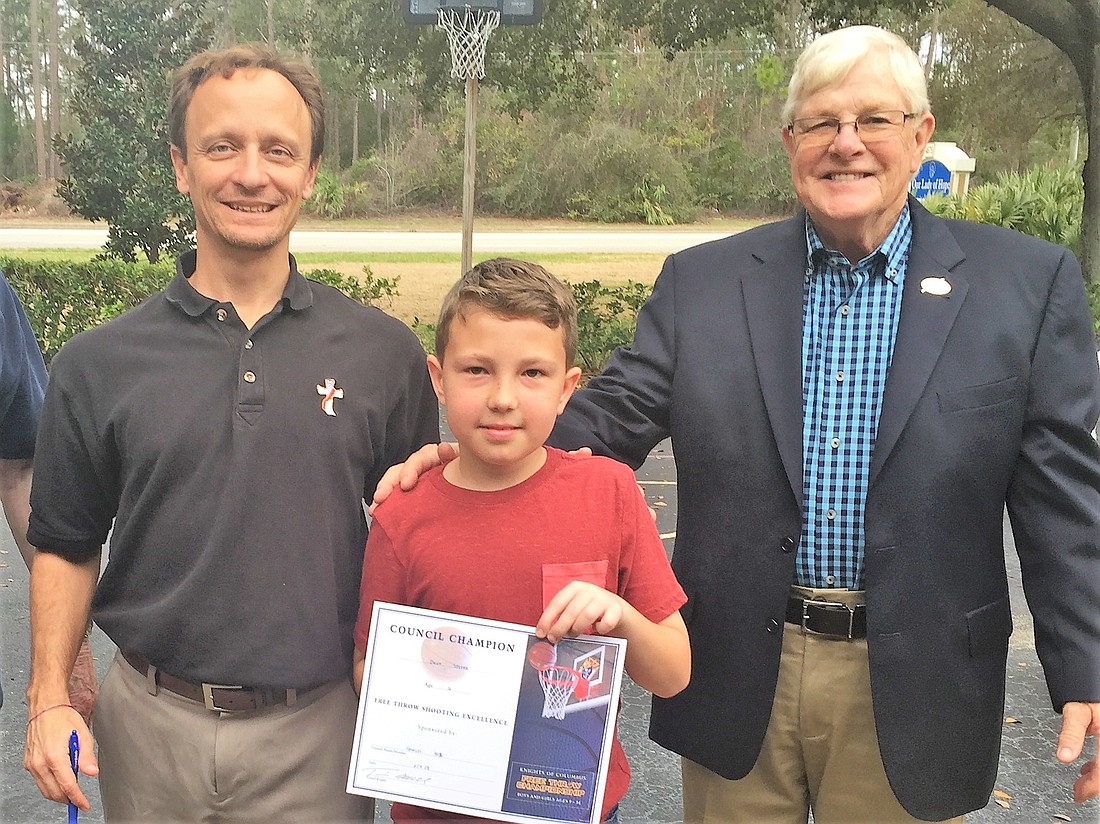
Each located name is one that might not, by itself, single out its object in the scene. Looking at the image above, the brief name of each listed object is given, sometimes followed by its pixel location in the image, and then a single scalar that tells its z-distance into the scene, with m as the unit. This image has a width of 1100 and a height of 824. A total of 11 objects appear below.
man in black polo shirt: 1.82
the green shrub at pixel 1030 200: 10.53
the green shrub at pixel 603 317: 9.75
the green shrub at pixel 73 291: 9.93
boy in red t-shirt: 1.68
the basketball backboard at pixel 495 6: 9.20
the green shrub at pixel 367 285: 9.94
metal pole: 9.42
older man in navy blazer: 1.99
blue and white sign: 10.59
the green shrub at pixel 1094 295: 9.84
